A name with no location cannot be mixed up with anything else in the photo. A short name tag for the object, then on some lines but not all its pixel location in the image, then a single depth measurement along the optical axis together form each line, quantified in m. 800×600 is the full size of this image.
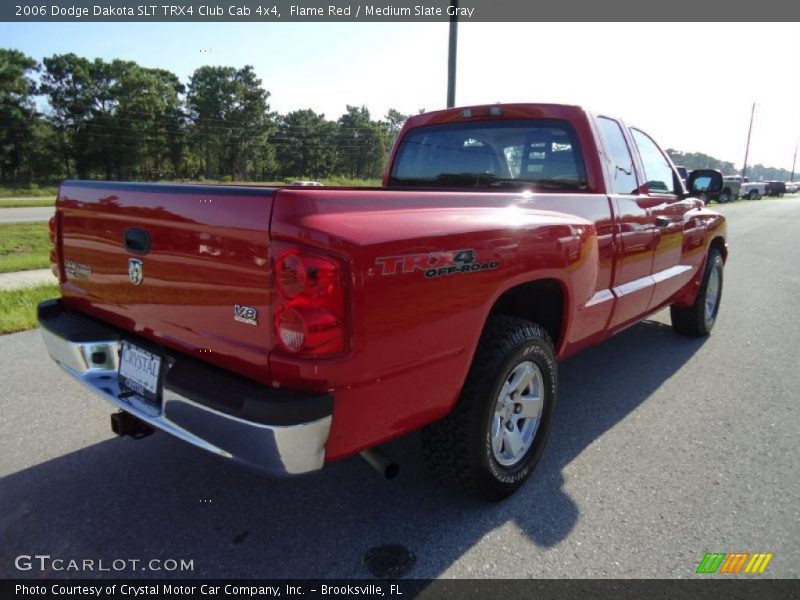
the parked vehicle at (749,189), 41.62
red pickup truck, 1.74
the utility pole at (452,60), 11.21
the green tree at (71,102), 51.53
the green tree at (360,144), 87.38
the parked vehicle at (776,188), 54.19
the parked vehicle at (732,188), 37.84
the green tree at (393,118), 102.22
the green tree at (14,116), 47.31
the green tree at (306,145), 74.50
